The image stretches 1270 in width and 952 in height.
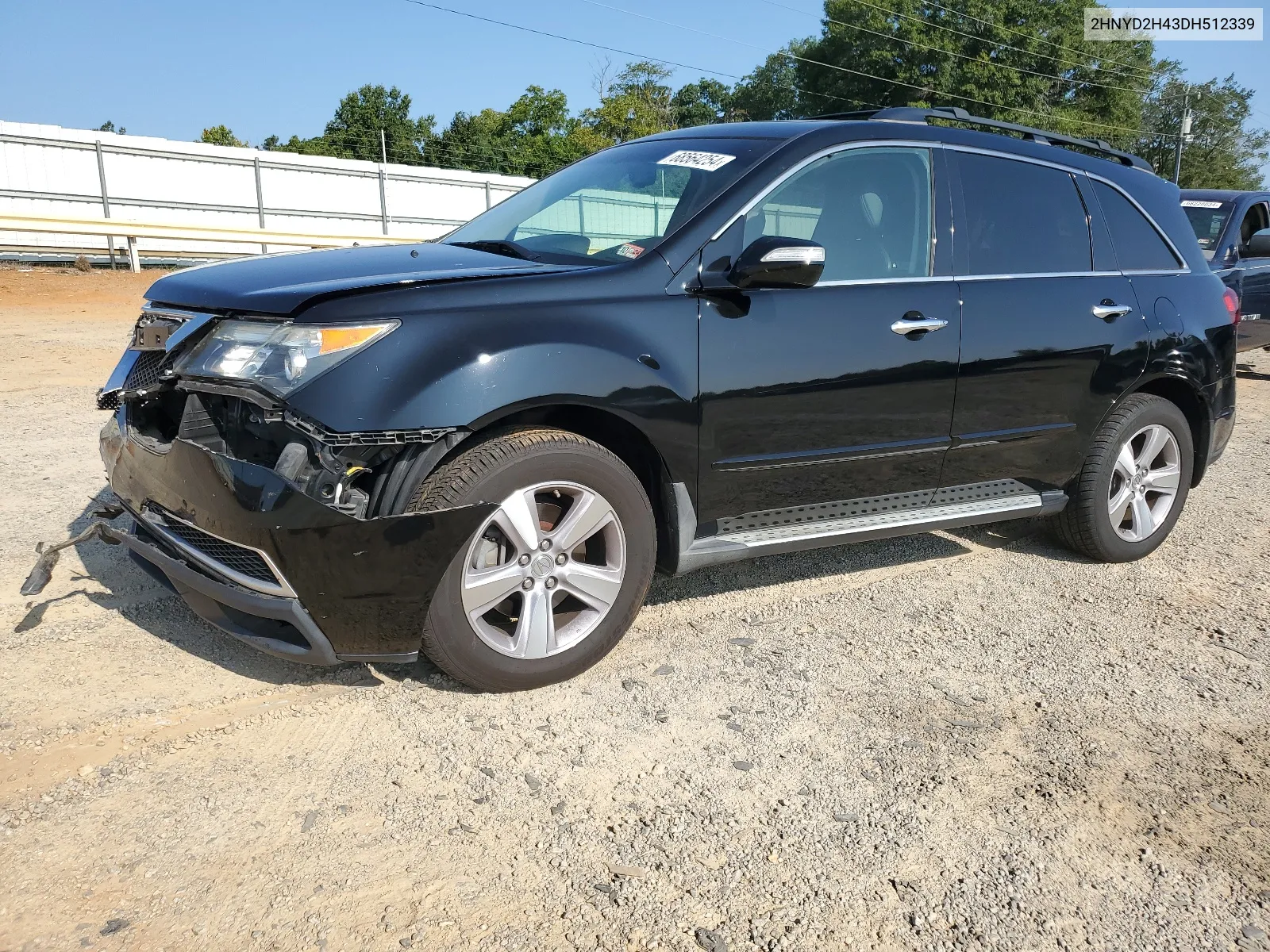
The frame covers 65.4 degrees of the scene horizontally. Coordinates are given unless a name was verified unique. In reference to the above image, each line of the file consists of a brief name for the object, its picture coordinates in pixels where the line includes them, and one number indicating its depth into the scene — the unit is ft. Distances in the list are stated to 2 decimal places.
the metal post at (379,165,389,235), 80.89
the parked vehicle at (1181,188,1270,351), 32.30
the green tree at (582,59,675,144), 191.93
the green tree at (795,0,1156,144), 167.73
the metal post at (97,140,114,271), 66.90
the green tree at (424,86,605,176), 170.60
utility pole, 162.81
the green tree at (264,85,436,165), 238.68
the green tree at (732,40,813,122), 198.59
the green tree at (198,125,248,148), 256.73
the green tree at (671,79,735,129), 236.59
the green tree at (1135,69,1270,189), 208.95
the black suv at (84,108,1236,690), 9.13
